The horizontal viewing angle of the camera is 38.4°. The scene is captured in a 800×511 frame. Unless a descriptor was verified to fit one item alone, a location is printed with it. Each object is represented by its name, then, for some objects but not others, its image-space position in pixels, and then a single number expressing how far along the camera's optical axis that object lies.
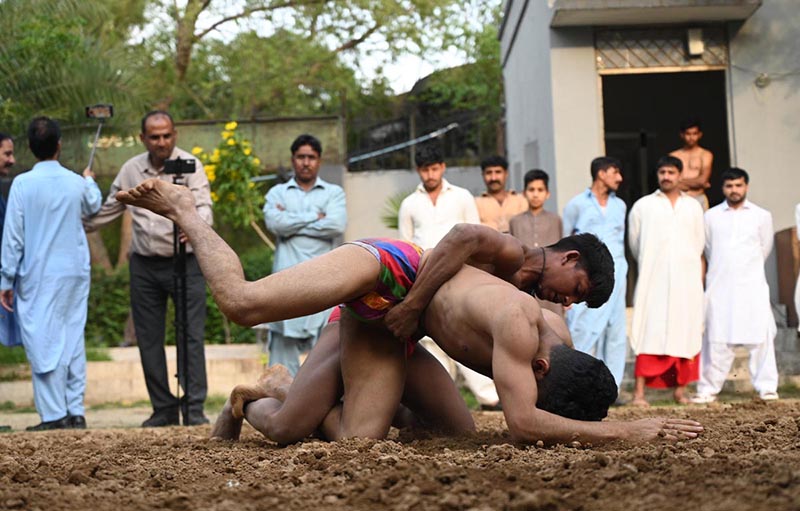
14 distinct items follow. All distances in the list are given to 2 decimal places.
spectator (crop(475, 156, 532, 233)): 9.56
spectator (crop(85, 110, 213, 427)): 8.05
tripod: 7.78
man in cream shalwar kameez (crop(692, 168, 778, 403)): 9.23
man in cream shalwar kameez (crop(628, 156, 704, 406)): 9.30
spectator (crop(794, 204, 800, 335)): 9.24
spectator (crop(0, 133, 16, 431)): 8.23
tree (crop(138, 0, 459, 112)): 22.11
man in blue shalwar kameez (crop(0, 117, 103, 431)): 7.99
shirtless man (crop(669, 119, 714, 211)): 11.09
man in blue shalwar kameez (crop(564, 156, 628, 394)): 9.04
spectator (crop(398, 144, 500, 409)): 8.96
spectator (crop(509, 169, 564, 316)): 9.00
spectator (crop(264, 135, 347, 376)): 8.58
